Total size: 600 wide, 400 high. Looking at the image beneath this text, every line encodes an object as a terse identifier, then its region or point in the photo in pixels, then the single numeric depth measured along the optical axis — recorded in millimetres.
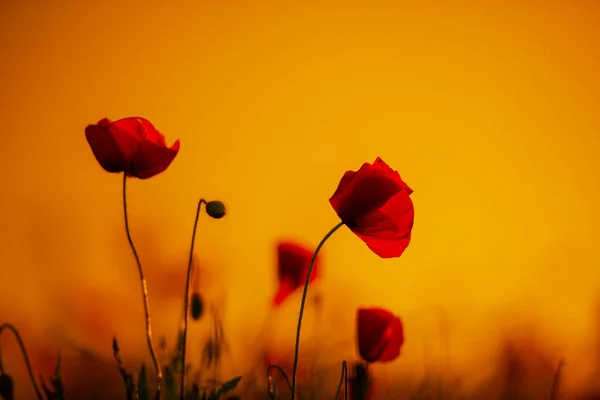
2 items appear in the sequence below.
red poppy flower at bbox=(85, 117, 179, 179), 2075
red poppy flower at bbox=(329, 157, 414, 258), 2056
